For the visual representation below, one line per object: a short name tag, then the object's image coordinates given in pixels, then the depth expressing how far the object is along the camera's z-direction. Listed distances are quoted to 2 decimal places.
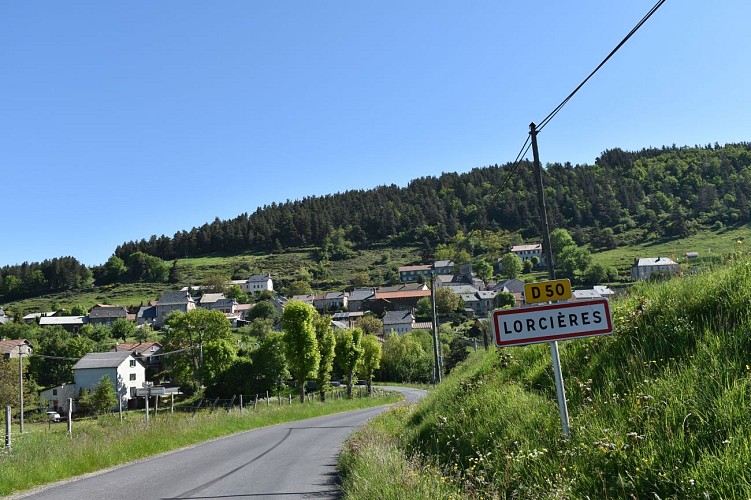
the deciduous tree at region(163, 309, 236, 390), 70.12
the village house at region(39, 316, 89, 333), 135.14
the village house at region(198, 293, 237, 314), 151.75
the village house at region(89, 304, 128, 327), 142.12
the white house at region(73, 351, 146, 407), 76.25
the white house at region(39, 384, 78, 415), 74.56
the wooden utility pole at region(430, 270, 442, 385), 32.71
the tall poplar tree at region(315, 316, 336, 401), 50.78
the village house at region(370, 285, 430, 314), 146.62
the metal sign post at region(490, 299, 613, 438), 5.93
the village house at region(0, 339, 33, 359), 89.06
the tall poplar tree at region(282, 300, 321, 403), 42.91
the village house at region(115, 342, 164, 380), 91.19
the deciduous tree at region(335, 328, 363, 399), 54.03
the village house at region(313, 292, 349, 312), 151.88
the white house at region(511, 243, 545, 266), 186.00
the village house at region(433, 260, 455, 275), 189.00
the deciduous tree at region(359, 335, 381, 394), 60.84
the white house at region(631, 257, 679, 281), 116.63
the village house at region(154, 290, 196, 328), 148.00
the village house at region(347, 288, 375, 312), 152.25
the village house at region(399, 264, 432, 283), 178.88
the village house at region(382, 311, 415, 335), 121.62
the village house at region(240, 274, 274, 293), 174.88
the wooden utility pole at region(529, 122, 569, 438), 11.98
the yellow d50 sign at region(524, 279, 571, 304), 6.52
